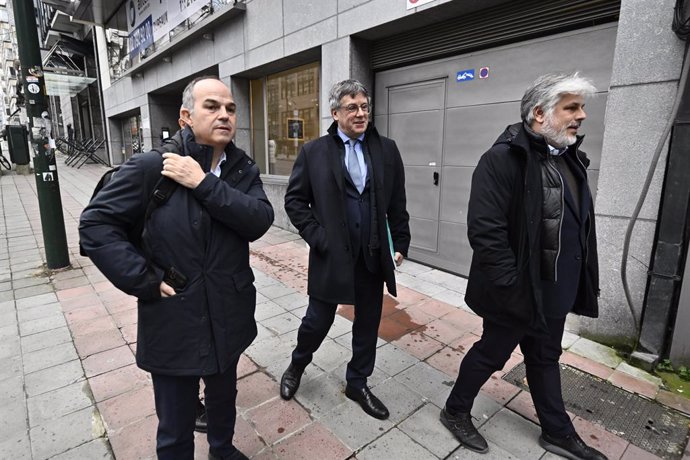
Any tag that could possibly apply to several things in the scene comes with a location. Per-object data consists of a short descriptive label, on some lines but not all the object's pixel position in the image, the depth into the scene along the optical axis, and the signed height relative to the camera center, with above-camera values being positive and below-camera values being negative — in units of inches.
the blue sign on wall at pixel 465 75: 181.9 +35.4
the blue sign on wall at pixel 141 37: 404.8 +123.3
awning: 784.3 +138.7
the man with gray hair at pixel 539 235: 73.1 -15.5
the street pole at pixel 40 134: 181.2 +7.2
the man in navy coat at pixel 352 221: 90.3 -16.4
